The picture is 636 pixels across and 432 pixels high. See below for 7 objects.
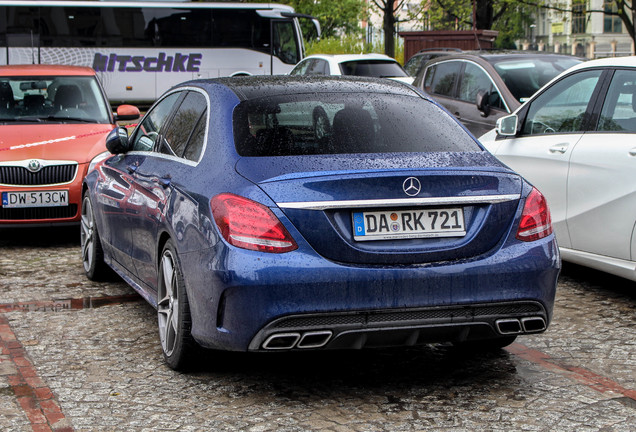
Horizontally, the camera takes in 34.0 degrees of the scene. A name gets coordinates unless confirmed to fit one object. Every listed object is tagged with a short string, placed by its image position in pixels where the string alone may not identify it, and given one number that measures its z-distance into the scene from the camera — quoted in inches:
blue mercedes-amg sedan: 173.9
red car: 367.6
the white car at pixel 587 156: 265.1
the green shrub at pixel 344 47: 1851.6
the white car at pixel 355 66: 780.6
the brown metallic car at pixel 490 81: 478.6
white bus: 1229.1
